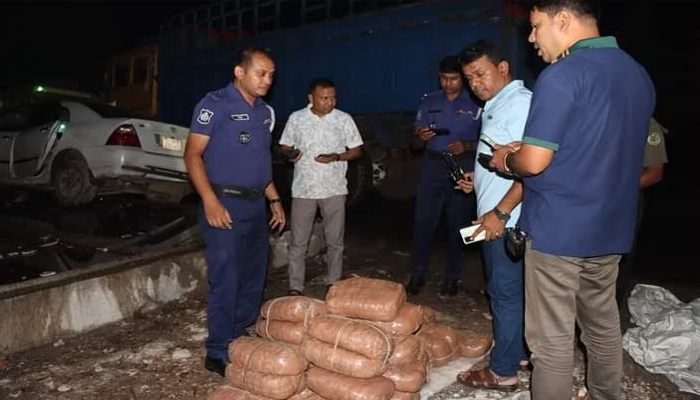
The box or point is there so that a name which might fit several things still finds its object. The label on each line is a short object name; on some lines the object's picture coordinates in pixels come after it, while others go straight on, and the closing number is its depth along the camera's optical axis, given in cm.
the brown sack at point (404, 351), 276
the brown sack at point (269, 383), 254
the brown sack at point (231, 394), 259
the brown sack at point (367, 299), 276
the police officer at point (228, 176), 305
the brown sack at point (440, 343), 320
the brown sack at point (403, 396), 267
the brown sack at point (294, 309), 286
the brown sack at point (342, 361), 253
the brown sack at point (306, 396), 267
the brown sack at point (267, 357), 258
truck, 628
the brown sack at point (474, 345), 337
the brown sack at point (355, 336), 255
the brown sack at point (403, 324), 284
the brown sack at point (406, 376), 270
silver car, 676
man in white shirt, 434
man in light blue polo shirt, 269
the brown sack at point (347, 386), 248
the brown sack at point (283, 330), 283
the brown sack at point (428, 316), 334
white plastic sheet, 310
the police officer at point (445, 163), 429
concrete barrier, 345
